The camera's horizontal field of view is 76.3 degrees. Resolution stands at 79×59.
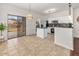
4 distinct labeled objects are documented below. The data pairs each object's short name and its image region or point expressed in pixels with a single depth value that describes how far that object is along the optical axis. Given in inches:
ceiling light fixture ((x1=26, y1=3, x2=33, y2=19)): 79.4
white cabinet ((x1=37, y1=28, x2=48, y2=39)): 130.2
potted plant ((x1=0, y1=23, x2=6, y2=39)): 109.2
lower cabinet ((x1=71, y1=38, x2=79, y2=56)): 76.4
